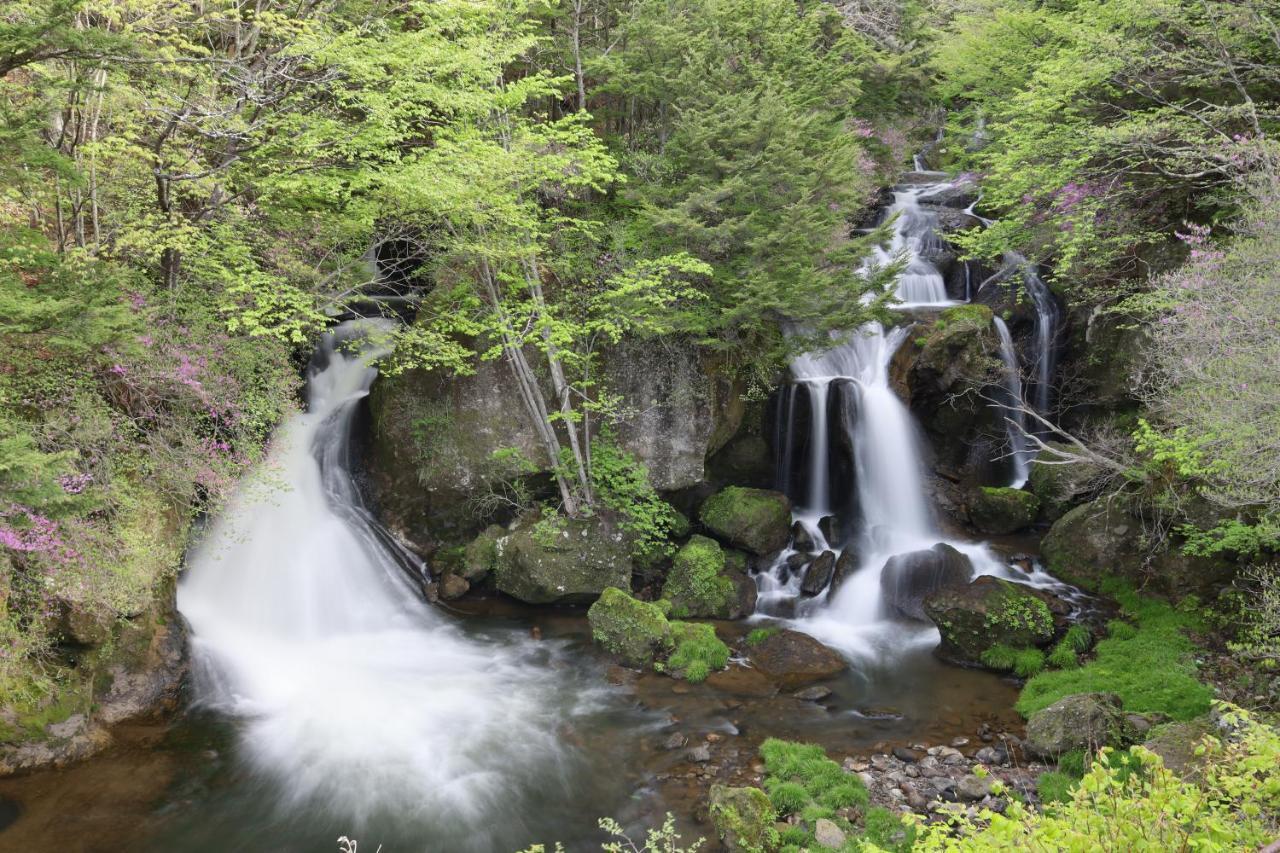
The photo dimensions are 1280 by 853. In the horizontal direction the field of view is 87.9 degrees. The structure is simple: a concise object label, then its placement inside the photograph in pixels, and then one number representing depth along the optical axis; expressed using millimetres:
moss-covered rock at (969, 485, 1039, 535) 13883
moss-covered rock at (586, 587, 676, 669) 10656
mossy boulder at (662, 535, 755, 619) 12227
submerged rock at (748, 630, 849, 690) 10367
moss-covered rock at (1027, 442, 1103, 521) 12641
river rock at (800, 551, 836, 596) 12789
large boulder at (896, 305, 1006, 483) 14484
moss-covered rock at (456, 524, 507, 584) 12789
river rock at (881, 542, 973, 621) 11883
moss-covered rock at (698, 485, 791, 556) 13281
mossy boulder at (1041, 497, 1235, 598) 10344
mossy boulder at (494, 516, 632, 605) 12234
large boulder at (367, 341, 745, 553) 13141
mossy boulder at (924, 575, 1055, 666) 10250
